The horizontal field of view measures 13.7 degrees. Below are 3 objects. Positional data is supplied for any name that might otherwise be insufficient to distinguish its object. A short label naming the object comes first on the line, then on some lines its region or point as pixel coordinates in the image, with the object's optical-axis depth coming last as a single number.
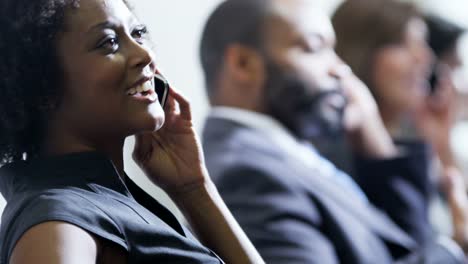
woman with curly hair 2.51
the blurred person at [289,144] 3.56
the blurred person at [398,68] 4.39
